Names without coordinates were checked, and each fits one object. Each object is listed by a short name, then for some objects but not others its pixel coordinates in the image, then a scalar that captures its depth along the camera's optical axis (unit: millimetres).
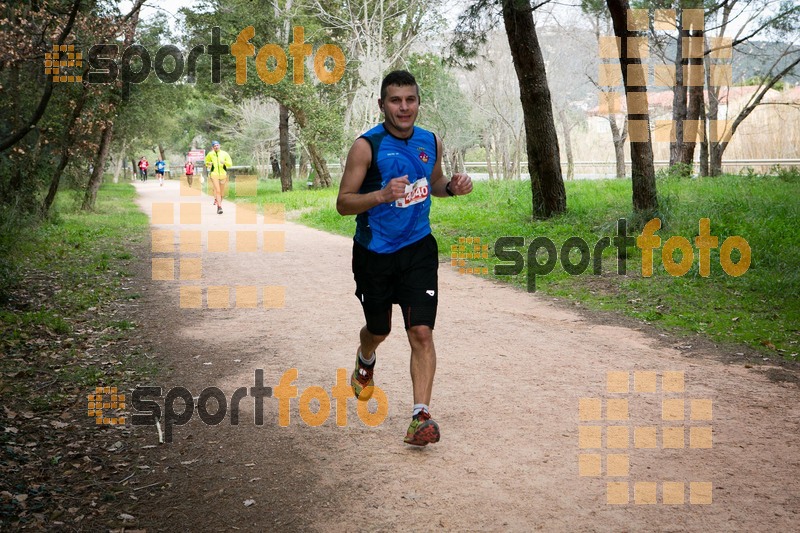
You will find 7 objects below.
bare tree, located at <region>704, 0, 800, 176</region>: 20000
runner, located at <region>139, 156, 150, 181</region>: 66688
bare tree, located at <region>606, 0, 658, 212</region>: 11633
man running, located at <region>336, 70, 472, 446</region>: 4441
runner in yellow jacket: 21672
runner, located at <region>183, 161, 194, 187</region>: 52406
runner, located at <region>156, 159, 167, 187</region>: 55894
